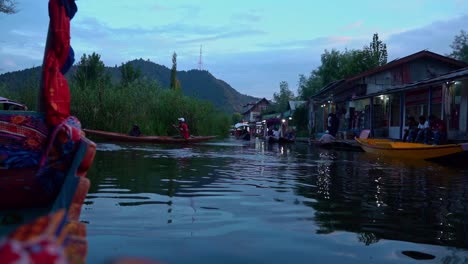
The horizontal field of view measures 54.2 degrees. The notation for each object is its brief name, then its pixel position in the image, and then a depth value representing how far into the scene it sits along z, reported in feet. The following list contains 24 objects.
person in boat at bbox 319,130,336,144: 74.71
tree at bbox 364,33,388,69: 129.29
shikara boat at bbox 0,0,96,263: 9.34
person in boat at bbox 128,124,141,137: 71.30
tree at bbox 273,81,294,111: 225.87
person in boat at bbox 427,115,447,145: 51.83
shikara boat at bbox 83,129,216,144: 68.64
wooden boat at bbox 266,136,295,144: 98.97
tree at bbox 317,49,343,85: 148.05
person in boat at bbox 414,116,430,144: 55.47
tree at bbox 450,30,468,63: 149.93
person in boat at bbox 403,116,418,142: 59.88
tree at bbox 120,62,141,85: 168.25
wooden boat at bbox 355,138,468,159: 42.22
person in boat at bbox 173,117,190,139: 74.64
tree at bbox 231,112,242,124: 358.27
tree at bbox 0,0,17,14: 51.64
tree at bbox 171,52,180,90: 181.47
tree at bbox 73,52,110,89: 147.06
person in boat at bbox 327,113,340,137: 87.71
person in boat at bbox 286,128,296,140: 106.20
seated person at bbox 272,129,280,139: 105.85
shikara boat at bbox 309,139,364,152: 69.36
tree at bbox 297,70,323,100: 170.02
